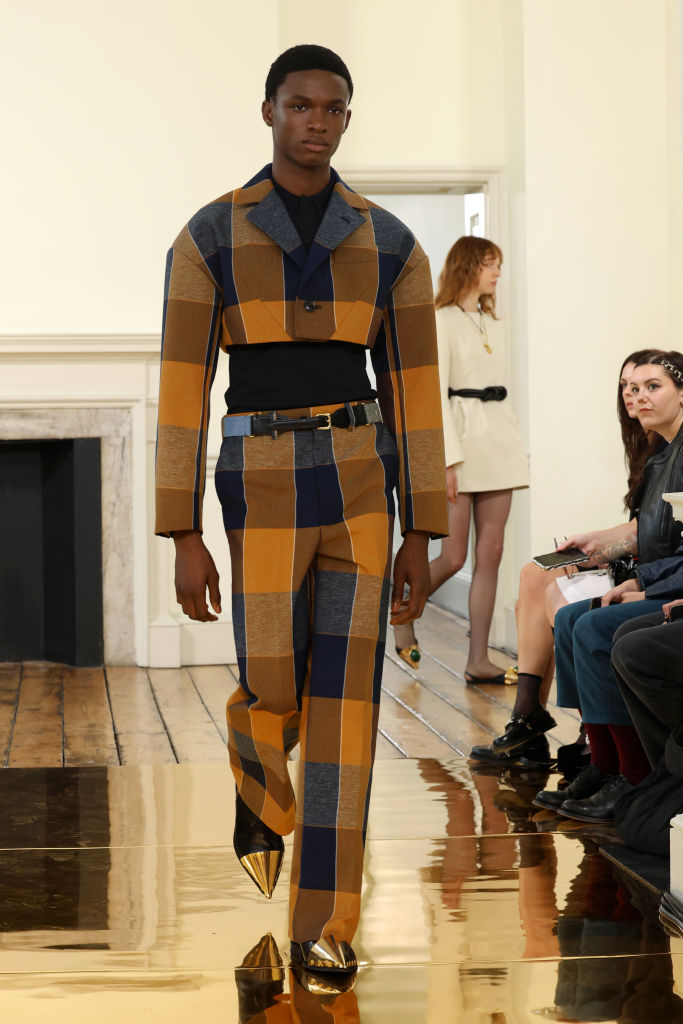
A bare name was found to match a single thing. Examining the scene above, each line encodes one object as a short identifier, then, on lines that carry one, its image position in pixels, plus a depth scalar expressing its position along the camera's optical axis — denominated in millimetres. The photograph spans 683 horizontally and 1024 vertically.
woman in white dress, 8744
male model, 3804
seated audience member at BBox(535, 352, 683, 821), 5515
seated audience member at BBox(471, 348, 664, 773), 6391
